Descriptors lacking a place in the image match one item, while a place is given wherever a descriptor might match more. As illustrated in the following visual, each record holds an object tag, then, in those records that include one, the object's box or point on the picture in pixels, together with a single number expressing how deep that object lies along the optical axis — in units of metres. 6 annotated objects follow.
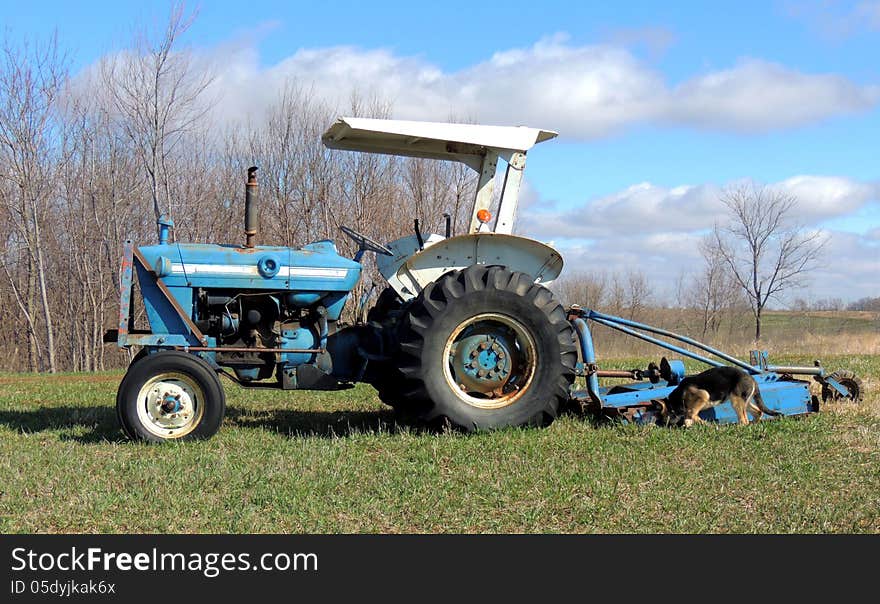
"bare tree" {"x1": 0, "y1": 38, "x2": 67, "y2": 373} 21.50
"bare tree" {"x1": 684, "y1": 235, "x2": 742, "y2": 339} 34.19
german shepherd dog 6.91
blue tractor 6.57
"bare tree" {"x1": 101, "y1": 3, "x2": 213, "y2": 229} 21.55
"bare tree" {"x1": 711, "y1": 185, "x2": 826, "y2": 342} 30.94
